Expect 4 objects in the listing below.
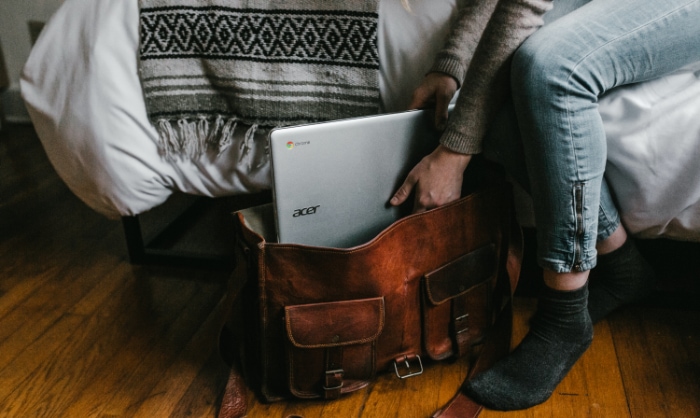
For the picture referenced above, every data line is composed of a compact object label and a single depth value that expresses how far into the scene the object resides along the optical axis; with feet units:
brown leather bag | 2.86
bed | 3.06
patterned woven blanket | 3.37
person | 2.79
